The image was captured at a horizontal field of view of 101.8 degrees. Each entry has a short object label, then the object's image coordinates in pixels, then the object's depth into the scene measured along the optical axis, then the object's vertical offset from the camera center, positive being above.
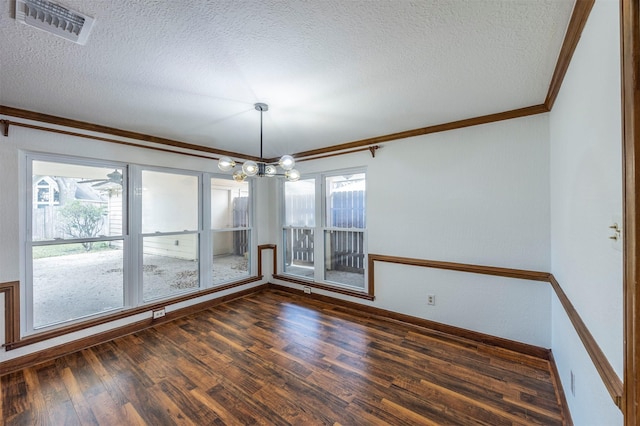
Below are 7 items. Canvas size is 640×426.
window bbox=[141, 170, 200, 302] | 3.55 -0.28
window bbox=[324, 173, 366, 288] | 4.02 -0.26
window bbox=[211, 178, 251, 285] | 4.38 -0.29
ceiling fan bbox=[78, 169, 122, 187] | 3.12 +0.43
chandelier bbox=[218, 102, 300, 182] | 2.49 +0.46
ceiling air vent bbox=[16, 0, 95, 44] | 1.28 +1.02
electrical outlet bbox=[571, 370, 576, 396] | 1.67 -1.12
